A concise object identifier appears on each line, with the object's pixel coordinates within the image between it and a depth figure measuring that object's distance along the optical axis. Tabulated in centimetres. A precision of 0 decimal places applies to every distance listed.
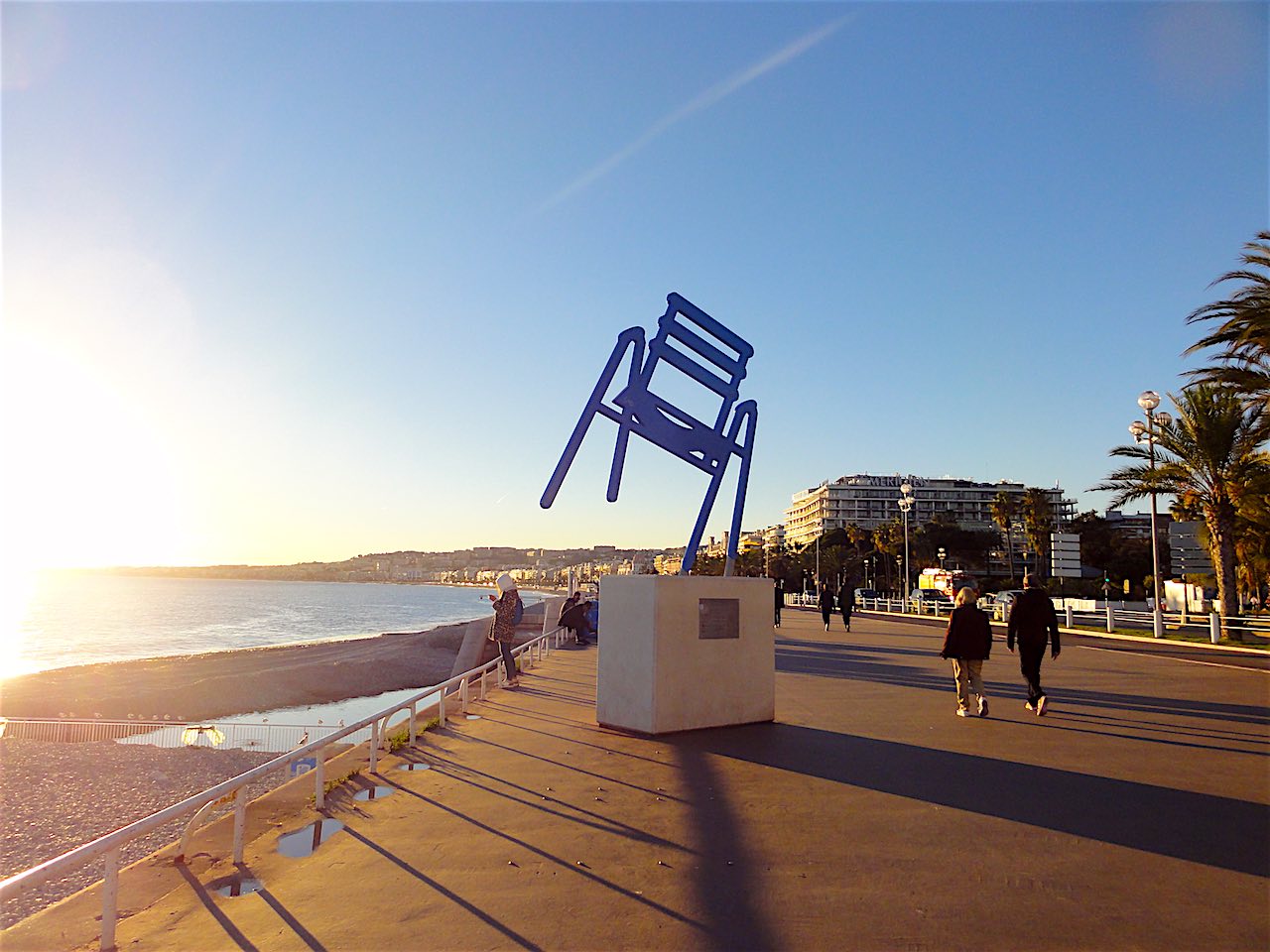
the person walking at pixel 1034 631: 945
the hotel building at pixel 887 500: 13462
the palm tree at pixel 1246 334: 1741
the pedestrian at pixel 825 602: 2480
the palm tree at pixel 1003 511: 6644
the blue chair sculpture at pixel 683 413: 870
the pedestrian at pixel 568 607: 2294
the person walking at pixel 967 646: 904
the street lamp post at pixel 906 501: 4239
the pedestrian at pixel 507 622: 1220
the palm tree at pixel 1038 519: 6500
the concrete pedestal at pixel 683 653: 804
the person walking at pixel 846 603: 2547
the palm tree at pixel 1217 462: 2288
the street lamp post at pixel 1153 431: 2366
